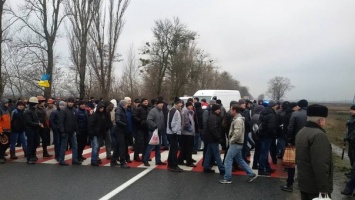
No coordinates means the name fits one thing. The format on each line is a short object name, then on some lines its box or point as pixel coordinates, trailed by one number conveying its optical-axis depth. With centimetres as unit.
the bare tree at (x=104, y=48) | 2559
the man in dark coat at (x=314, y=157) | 377
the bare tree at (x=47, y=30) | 2270
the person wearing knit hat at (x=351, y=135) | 811
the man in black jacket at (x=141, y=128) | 1002
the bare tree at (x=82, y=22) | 2334
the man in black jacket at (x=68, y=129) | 981
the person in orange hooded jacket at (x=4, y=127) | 1016
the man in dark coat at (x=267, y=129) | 830
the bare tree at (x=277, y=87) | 9669
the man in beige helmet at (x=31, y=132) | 995
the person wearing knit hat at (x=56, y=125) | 1005
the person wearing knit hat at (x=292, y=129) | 737
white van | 2156
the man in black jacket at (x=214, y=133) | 858
